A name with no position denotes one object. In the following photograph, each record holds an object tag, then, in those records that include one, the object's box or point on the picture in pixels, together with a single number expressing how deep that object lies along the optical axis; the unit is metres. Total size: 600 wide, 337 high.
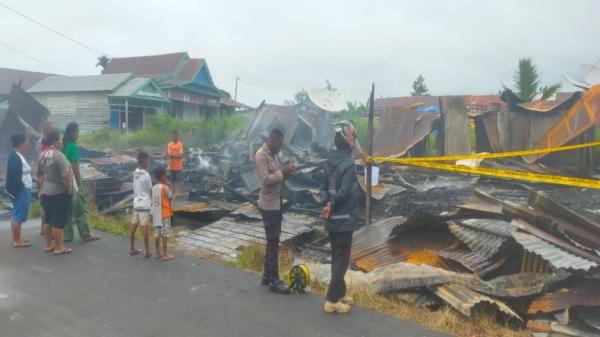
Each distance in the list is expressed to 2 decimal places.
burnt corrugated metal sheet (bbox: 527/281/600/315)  4.06
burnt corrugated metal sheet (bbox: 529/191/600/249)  5.24
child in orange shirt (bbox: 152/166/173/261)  6.42
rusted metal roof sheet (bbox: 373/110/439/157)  14.16
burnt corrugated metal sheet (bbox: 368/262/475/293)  4.73
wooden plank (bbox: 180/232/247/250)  7.20
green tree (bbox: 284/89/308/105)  39.33
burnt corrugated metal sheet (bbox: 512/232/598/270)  4.25
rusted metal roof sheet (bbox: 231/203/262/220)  8.53
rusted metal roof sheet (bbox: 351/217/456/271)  5.89
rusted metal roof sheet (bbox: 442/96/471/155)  13.91
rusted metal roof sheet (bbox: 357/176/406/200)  9.47
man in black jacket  4.53
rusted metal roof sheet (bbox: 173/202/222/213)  9.18
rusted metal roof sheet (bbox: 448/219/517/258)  5.32
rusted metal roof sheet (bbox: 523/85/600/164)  11.88
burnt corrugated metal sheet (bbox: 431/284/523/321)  4.21
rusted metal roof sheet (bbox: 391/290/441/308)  4.70
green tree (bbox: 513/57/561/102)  22.44
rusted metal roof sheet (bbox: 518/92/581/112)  12.78
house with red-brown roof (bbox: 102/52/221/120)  31.44
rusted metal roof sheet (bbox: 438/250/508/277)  5.11
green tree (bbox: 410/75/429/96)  51.17
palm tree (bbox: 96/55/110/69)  42.26
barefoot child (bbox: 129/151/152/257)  6.66
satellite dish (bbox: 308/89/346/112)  18.25
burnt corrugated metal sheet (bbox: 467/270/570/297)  4.40
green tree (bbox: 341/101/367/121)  18.74
